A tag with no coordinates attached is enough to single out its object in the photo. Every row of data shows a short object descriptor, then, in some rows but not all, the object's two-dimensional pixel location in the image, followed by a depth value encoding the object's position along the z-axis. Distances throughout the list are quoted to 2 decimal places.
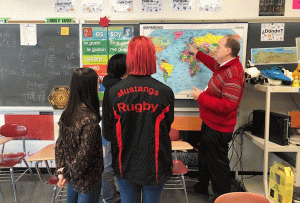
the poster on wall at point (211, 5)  2.91
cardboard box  2.25
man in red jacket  2.16
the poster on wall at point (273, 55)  2.94
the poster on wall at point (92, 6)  2.98
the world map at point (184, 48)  2.91
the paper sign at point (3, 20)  3.02
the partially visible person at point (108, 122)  1.50
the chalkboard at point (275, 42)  2.91
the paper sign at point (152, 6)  2.94
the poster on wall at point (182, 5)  2.93
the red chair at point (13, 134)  2.71
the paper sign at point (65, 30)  3.02
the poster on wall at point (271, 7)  2.89
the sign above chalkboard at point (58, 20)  3.01
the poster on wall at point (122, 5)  2.96
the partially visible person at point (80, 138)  1.37
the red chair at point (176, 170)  2.39
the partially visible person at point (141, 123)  1.26
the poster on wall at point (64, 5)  2.99
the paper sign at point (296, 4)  2.89
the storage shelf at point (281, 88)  2.26
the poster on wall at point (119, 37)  2.98
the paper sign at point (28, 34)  3.02
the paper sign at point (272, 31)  2.90
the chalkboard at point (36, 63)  3.04
